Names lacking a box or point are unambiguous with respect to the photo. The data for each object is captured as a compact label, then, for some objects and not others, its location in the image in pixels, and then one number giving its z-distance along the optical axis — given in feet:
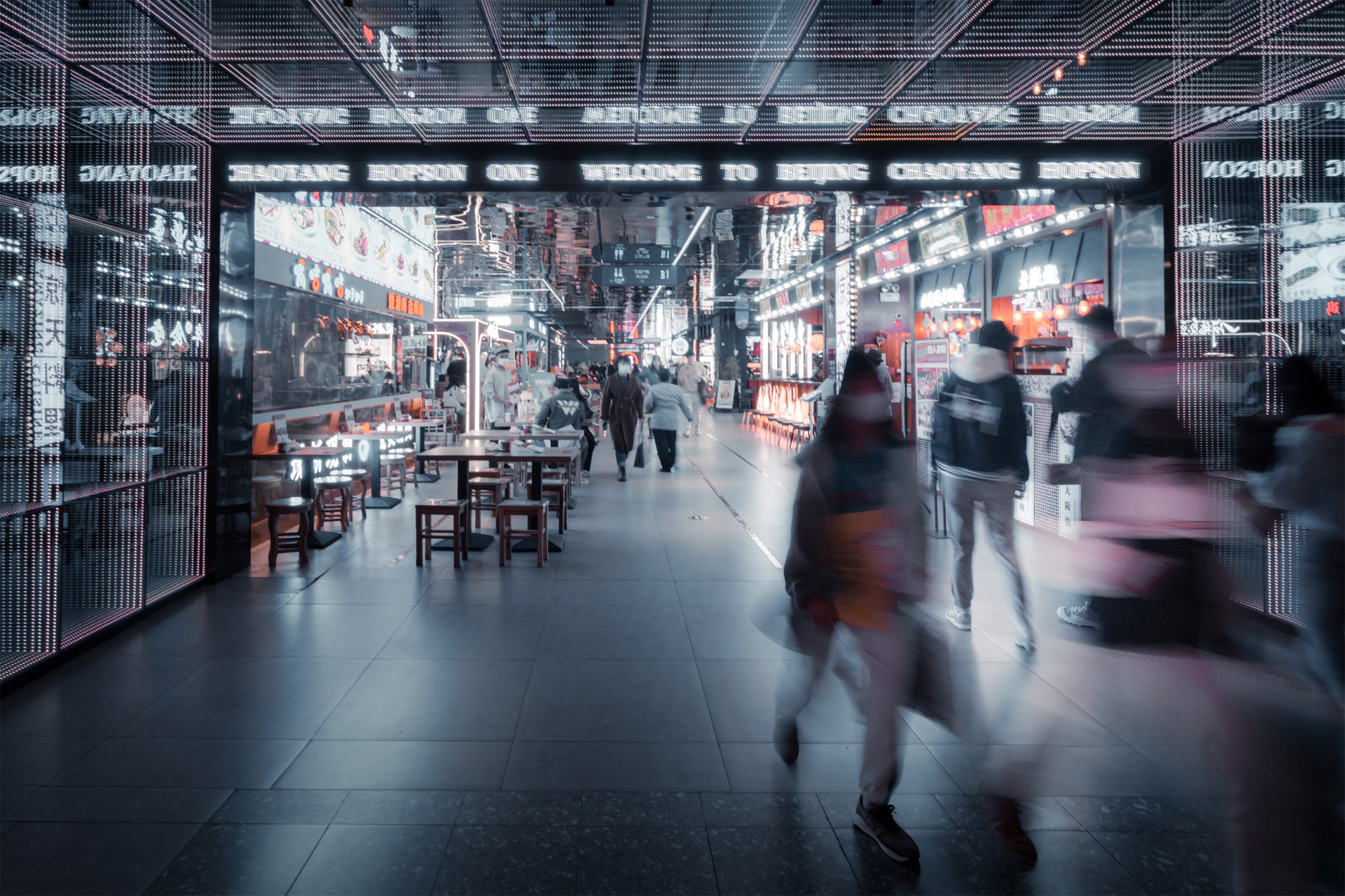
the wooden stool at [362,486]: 28.60
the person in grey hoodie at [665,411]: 42.24
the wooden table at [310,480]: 24.41
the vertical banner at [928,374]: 26.63
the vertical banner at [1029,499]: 25.68
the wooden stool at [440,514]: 22.71
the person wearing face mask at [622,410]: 40.81
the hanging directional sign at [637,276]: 50.14
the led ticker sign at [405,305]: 45.68
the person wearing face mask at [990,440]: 14.85
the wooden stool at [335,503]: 26.53
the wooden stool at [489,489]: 27.14
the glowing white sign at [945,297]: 48.78
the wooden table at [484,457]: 23.40
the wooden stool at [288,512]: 22.71
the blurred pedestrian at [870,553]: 8.60
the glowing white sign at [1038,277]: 37.93
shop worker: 41.06
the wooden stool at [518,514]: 22.62
